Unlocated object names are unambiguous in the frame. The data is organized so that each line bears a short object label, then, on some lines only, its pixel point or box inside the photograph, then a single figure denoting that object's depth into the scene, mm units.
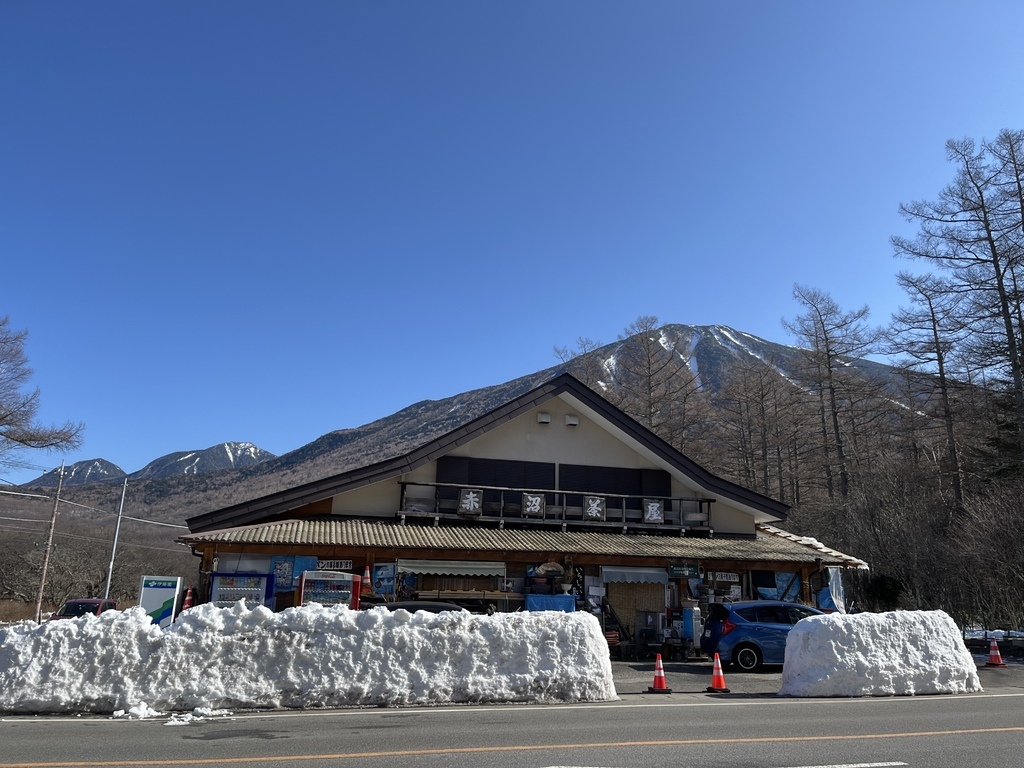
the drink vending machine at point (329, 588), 14977
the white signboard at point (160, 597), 13406
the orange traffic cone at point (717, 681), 12008
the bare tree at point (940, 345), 26750
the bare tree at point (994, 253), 25438
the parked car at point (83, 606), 26734
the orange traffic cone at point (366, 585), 16636
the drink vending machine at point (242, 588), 15093
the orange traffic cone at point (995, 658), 15617
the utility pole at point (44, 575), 32500
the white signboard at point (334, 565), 17297
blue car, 15438
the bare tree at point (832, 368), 37938
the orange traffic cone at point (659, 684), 11805
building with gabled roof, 17406
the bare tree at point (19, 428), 29422
